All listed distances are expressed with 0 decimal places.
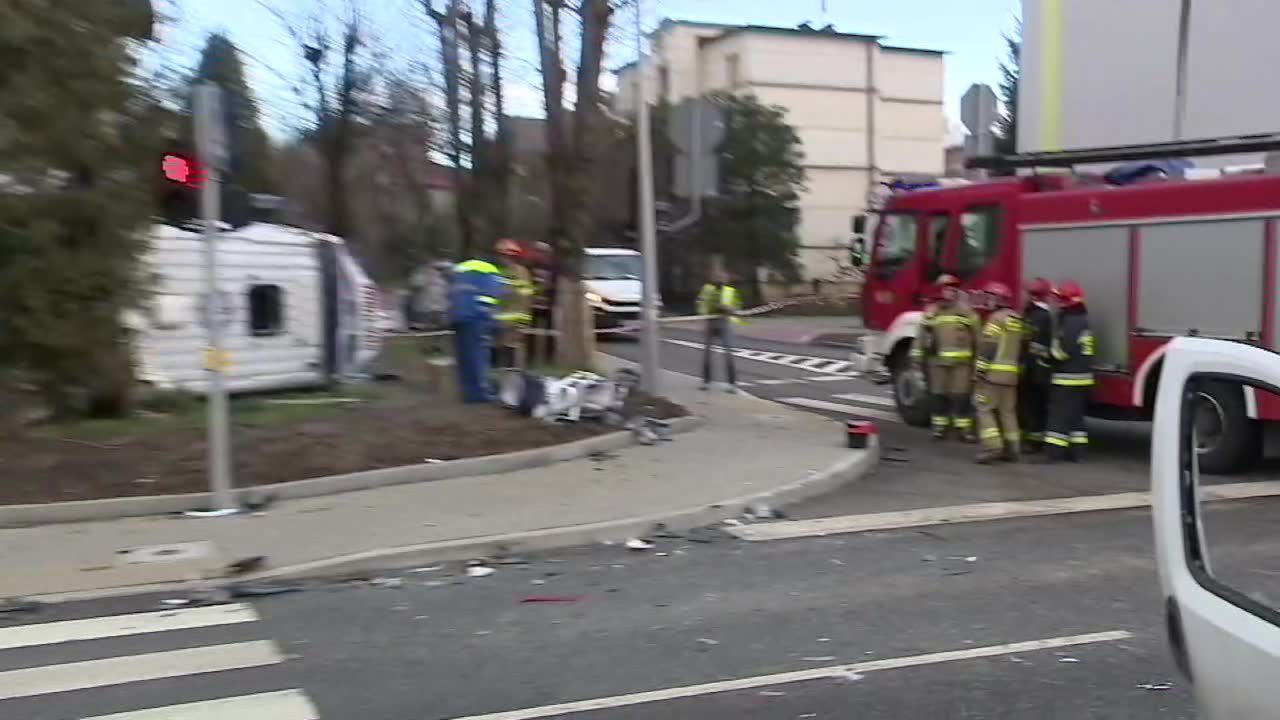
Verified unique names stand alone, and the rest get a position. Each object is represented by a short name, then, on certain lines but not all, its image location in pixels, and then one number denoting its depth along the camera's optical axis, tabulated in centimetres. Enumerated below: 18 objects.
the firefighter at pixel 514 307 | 1477
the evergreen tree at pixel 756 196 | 4247
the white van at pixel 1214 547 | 260
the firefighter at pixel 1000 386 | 1105
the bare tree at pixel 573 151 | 1570
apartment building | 4934
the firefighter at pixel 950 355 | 1198
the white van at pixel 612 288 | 2723
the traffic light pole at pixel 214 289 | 805
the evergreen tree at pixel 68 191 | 970
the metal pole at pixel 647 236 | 1436
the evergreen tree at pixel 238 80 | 2672
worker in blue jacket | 1205
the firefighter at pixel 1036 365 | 1105
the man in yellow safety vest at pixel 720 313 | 1653
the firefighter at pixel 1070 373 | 1073
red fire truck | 989
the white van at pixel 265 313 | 1254
